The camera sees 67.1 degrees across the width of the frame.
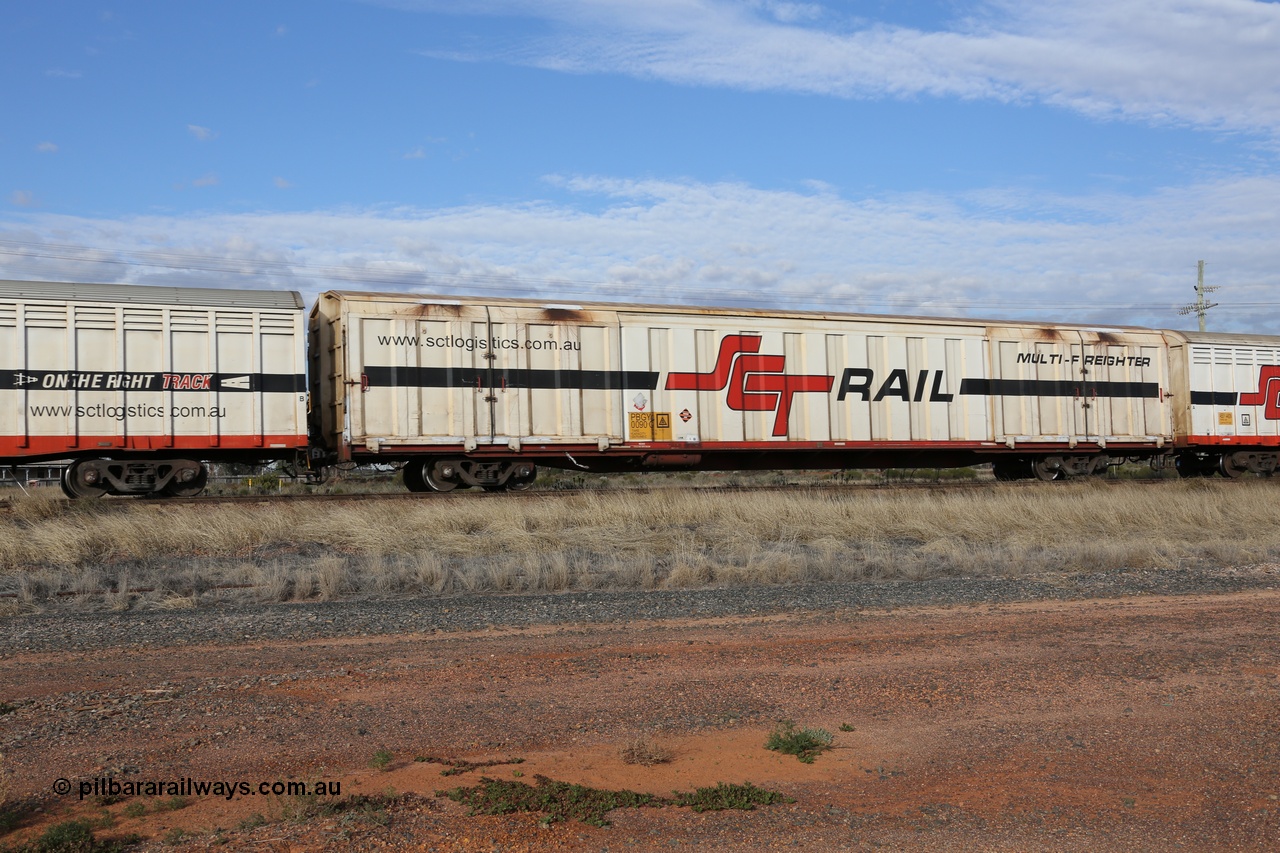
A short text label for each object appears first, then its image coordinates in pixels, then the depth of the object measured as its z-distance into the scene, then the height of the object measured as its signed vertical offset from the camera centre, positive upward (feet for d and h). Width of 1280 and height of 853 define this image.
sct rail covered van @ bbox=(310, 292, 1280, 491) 52.90 +2.78
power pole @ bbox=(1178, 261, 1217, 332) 169.17 +22.71
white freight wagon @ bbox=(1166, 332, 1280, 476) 71.05 +1.97
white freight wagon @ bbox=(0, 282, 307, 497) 46.75 +3.53
